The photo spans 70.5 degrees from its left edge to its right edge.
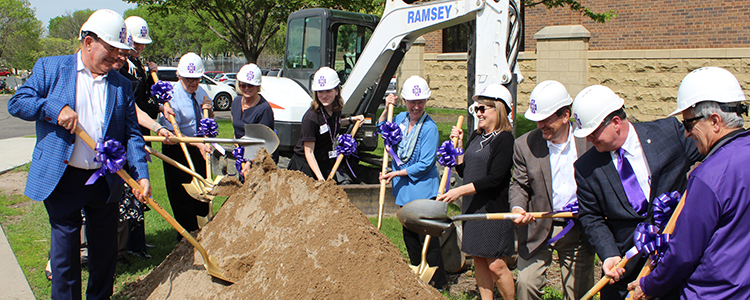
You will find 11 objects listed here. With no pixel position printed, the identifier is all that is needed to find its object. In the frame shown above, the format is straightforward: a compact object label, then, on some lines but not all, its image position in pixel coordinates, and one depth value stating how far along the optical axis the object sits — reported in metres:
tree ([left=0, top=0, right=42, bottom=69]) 43.34
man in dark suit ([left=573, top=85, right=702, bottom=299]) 2.76
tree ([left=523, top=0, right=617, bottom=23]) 9.98
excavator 5.77
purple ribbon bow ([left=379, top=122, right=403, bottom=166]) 4.57
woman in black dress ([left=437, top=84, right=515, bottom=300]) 3.70
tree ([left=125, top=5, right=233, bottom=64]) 54.09
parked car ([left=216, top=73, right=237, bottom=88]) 26.95
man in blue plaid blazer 3.24
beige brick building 13.53
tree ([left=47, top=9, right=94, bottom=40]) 77.89
